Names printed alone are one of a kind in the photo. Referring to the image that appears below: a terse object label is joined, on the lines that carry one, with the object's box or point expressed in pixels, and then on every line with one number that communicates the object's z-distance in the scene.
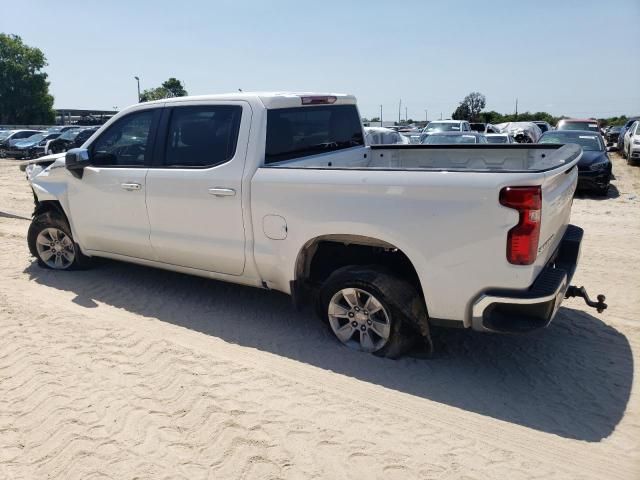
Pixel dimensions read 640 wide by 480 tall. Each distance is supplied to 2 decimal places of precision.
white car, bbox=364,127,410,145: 13.40
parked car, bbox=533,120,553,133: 29.87
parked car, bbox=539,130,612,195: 11.70
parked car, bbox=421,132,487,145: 12.73
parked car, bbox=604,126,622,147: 31.36
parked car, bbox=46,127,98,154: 22.94
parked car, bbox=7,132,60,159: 26.34
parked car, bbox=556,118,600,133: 19.93
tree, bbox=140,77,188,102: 65.56
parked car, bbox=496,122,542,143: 21.31
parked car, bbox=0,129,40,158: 27.55
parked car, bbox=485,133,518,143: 14.04
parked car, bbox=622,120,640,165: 17.33
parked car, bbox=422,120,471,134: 19.61
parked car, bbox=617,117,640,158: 22.74
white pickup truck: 3.21
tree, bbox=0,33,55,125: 59.69
